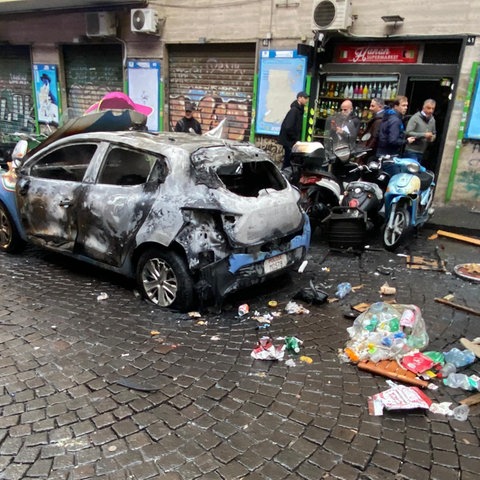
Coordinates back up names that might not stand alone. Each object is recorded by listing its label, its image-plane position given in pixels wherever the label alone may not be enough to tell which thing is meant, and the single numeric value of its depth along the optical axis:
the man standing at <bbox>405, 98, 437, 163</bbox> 7.93
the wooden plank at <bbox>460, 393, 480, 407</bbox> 3.18
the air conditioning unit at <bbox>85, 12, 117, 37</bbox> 12.43
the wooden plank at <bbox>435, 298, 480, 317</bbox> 4.60
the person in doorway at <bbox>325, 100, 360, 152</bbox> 7.42
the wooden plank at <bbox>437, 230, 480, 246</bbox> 6.98
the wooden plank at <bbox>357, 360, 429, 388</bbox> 3.40
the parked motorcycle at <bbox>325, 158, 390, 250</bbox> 6.41
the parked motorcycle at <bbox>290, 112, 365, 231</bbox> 6.83
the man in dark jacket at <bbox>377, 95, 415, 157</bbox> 7.47
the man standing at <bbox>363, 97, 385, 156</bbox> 7.88
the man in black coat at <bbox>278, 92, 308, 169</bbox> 8.75
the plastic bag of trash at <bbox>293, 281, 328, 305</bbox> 4.79
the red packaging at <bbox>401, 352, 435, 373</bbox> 3.53
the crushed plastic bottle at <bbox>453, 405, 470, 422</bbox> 3.05
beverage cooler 9.18
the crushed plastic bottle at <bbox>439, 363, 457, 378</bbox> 3.51
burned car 4.19
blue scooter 6.41
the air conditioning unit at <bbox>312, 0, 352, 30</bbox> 8.77
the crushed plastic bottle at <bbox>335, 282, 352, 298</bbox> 5.04
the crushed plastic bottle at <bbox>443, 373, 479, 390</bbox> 3.34
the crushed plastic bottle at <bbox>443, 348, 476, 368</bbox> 3.62
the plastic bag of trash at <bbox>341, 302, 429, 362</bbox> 3.73
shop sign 8.86
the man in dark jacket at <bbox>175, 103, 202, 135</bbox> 9.35
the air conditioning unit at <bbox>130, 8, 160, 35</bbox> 11.39
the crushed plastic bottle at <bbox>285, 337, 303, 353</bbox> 3.86
